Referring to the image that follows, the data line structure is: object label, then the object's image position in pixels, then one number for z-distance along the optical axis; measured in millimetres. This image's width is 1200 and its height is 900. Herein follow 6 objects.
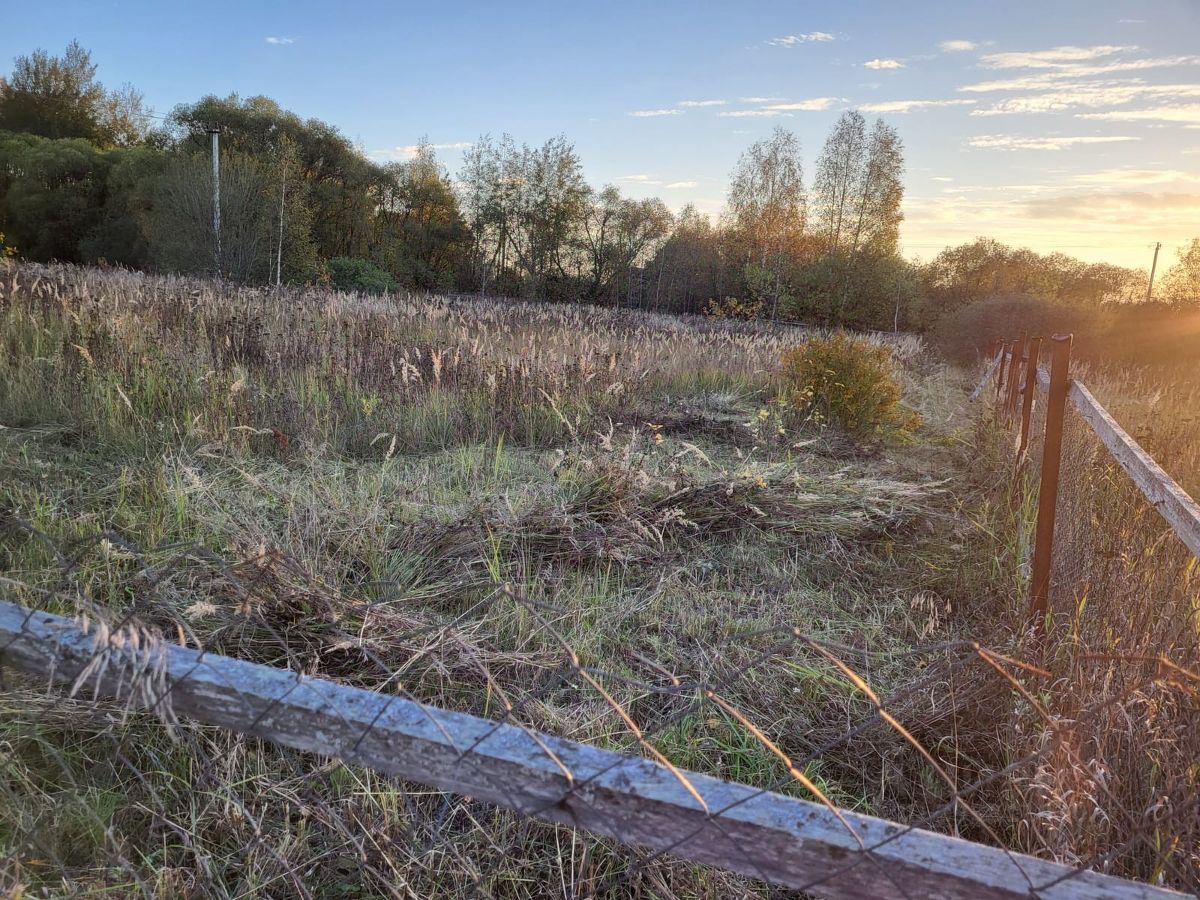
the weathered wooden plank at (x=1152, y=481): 1811
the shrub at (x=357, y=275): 24281
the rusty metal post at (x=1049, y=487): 2816
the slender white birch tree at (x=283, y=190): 20198
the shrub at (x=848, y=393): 6844
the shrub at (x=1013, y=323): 19219
